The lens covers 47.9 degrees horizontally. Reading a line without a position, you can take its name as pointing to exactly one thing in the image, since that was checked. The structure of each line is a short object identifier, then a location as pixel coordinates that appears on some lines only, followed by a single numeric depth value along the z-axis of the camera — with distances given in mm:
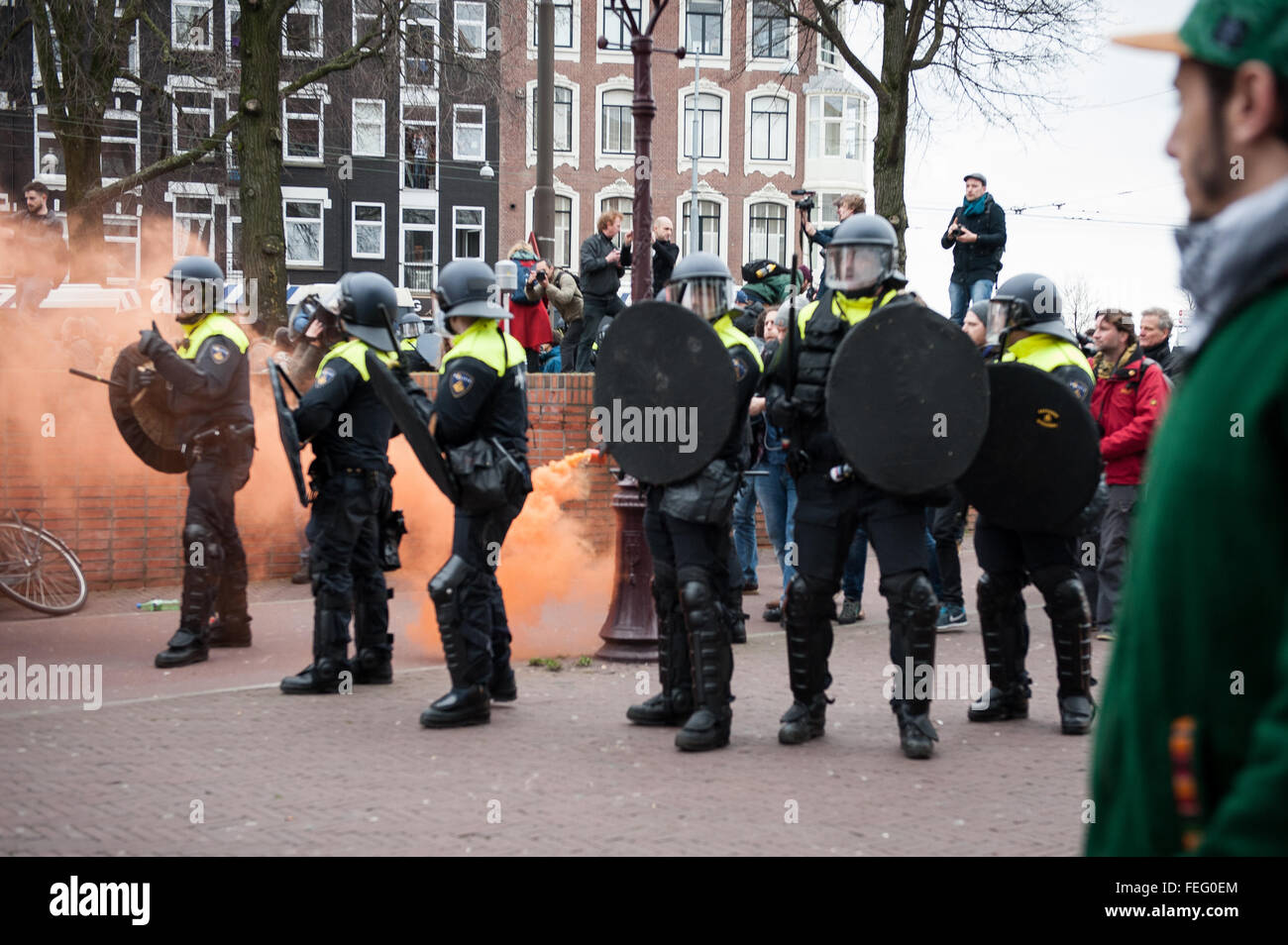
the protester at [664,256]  13219
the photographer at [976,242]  14820
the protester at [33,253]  14828
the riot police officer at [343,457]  7727
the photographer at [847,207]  10717
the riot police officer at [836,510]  6441
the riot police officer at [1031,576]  6898
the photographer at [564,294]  14562
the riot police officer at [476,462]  6930
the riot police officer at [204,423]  8648
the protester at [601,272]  13719
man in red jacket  9555
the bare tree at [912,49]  18547
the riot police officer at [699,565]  6582
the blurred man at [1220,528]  1482
